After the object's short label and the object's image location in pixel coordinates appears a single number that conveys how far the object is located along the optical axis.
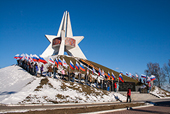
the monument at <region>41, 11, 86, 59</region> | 41.66
